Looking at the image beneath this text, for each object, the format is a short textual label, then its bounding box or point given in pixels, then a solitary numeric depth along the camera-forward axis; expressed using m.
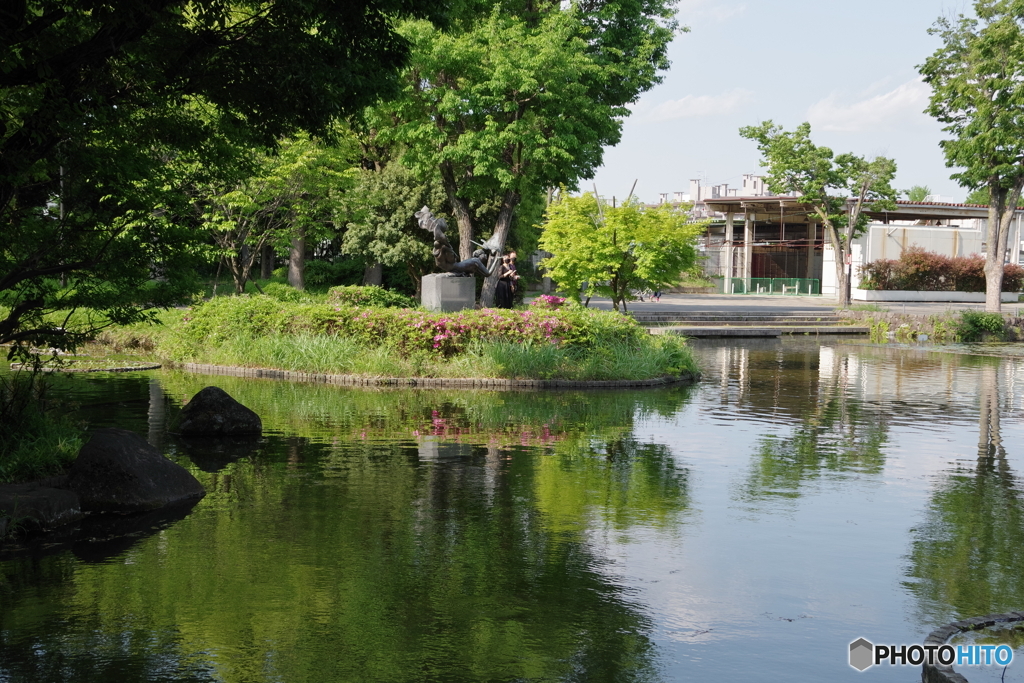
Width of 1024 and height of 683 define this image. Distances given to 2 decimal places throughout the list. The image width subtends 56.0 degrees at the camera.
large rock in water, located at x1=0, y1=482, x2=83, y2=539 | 7.73
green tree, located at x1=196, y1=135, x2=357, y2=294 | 27.56
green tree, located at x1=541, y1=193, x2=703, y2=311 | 26.27
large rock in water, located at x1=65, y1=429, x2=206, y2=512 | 8.54
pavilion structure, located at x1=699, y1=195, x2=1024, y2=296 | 54.91
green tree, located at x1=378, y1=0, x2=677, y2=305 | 30.12
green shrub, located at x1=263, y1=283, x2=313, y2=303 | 28.50
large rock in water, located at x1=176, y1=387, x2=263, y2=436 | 12.25
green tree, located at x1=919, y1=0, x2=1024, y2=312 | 34.56
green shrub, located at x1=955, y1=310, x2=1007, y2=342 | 31.27
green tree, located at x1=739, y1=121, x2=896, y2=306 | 45.94
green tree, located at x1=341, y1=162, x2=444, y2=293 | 34.66
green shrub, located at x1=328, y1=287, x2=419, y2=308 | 25.38
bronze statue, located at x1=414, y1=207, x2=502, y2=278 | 21.00
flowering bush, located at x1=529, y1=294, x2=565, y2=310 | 20.86
